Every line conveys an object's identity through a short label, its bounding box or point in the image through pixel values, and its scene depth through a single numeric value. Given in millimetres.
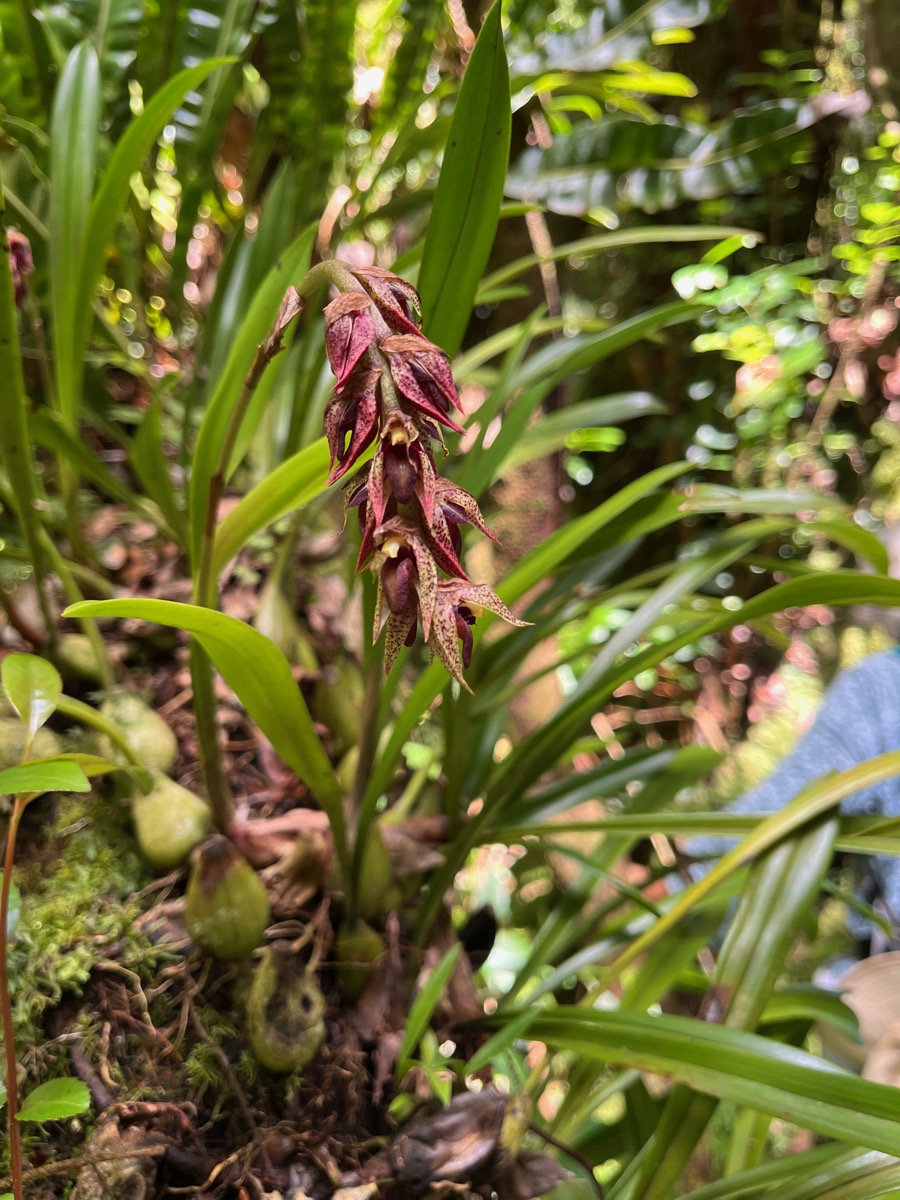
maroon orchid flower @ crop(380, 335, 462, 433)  154
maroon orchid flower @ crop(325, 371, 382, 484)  153
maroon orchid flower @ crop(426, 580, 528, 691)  154
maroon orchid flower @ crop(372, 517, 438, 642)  155
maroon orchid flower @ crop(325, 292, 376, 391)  155
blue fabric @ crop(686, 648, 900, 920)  603
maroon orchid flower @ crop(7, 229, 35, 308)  258
